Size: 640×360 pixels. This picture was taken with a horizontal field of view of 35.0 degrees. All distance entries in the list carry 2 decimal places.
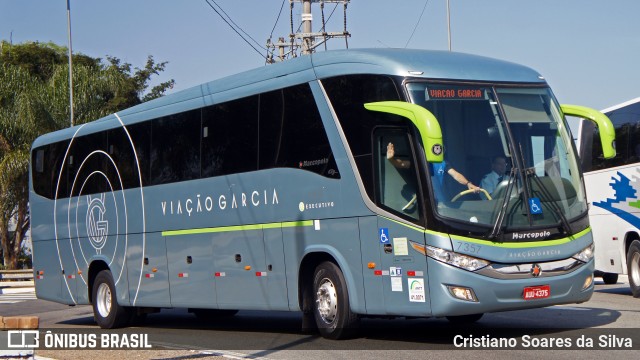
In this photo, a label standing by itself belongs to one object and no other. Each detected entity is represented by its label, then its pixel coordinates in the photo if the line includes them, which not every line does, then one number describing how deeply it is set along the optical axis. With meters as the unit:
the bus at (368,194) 12.14
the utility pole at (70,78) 38.02
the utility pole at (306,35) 36.44
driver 12.12
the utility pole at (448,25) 38.47
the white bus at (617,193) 19.88
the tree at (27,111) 38.94
